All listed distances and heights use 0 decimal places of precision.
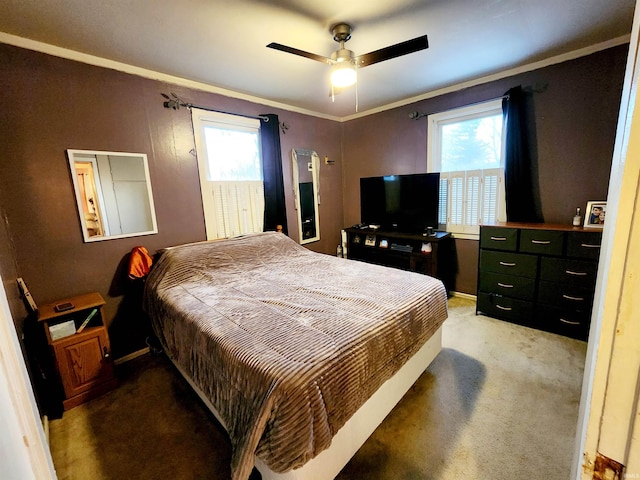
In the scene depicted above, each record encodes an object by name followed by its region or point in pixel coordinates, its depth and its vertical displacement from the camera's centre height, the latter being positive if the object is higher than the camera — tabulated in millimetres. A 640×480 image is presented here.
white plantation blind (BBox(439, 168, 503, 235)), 3099 -141
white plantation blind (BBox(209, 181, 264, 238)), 3047 -113
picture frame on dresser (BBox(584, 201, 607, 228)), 2418 -300
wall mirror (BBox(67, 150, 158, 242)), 2211 +86
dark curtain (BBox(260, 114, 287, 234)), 3309 +288
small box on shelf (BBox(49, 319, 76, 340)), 1876 -868
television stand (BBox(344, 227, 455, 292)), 3232 -790
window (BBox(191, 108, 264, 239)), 2908 +297
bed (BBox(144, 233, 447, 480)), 1107 -781
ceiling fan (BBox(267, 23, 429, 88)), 1736 +913
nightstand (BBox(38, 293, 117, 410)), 1874 -1011
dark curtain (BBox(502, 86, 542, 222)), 2744 +228
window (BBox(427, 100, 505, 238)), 3047 +281
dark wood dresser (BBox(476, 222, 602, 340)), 2348 -866
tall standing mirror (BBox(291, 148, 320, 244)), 3807 +53
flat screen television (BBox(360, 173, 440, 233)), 3379 -154
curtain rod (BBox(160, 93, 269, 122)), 2587 +956
